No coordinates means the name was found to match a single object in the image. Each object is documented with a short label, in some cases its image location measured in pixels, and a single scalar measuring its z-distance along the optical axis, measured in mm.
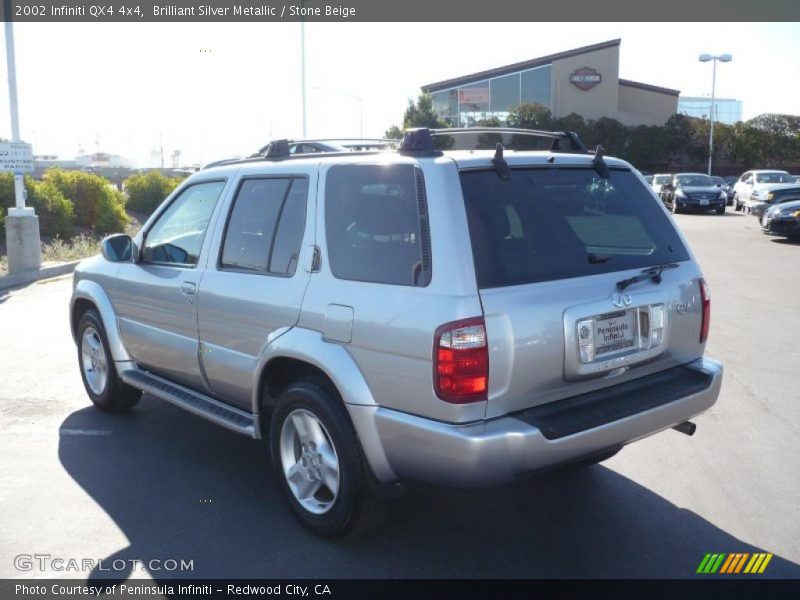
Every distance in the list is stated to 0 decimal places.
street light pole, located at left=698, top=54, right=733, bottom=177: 47781
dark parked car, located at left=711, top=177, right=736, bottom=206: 37500
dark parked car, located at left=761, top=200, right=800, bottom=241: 18742
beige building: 61750
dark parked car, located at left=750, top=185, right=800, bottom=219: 22906
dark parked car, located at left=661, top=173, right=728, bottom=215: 31281
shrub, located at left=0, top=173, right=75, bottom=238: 17797
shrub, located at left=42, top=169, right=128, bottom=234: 19812
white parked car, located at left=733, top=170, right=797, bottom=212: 28547
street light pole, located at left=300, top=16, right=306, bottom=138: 23969
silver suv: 3500
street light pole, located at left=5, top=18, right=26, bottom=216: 13617
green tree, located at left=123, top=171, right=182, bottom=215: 24938
